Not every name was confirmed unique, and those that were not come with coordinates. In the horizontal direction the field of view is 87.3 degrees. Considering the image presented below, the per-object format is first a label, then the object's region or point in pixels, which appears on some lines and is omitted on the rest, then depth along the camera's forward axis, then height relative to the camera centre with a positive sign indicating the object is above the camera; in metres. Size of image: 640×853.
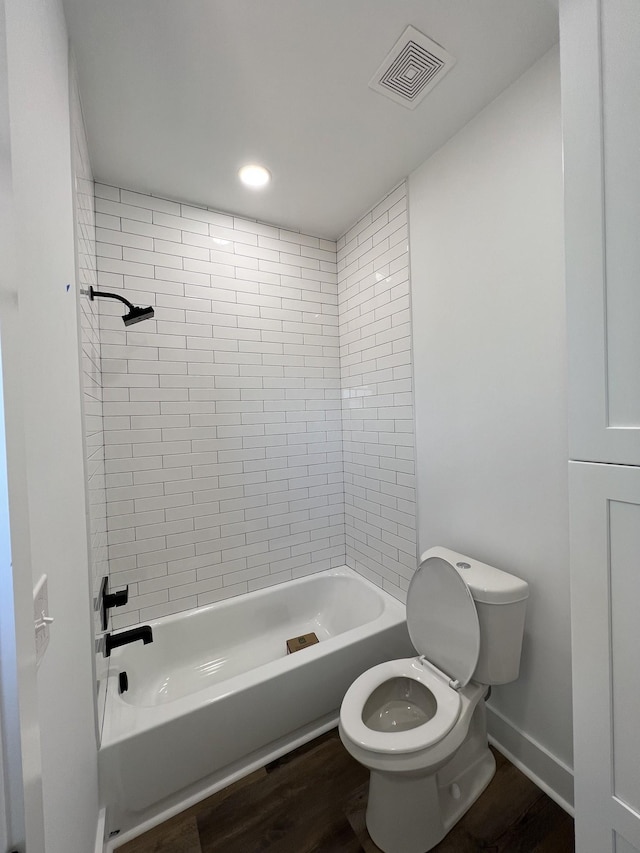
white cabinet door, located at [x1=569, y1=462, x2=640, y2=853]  0.64 -0.49
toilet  1.07 -1.03
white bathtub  1.21 -1.23
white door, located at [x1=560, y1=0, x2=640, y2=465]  0.61 +0.37
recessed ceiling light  1.65 +1.23
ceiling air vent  1.12 +1.23
